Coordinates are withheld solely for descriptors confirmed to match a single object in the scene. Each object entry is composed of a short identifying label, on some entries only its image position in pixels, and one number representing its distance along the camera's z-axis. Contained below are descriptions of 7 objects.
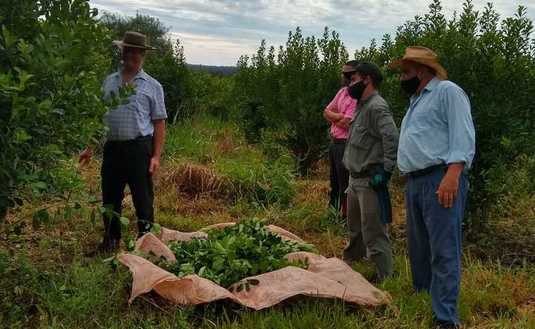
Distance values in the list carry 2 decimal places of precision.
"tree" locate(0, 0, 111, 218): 3.21
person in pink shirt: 6.29
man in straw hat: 3.63
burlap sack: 3.88
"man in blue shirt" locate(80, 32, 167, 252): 5.05
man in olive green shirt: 4.69
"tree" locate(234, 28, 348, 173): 9.56
